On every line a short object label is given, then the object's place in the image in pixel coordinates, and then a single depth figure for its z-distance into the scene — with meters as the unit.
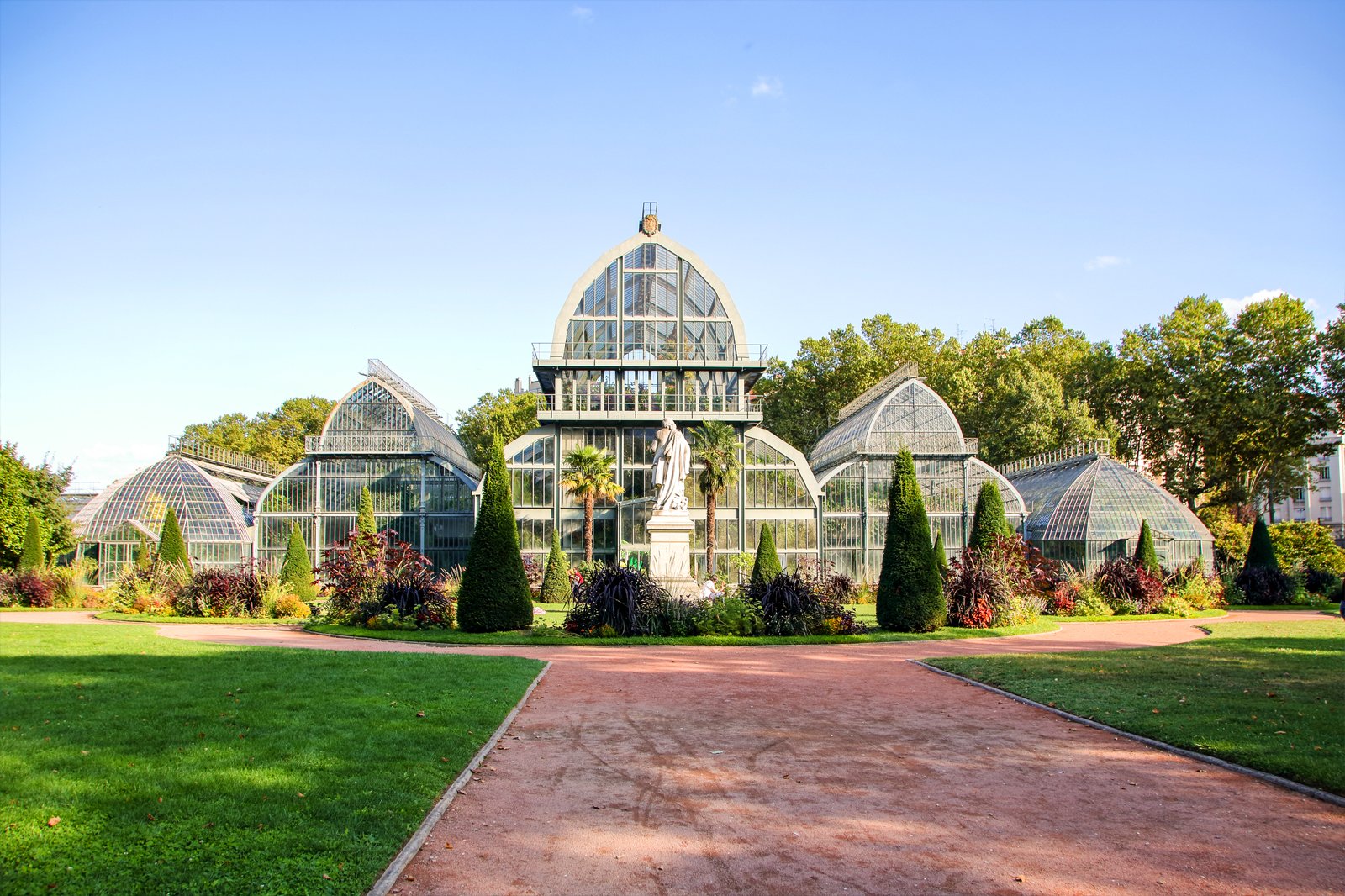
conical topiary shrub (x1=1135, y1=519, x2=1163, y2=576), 32.53
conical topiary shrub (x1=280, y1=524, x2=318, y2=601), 31.48
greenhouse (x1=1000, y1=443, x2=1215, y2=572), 39.69
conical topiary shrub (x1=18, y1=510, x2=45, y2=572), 33.94
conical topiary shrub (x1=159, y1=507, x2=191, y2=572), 32.41
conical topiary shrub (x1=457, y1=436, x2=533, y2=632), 21.78
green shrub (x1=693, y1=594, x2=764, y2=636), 21.44
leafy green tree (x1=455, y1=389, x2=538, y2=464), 59.75
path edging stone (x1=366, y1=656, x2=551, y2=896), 5.61
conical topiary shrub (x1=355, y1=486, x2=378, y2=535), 31.17
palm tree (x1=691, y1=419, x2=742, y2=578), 36.56
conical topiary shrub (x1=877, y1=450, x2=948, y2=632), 22.72
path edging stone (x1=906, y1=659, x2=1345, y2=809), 7.88
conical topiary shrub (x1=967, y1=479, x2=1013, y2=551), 28.02
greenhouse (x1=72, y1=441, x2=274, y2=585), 41.94
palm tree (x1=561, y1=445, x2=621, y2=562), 37.78
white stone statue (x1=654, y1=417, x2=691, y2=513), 25.92
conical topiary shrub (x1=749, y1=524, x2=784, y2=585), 31.19
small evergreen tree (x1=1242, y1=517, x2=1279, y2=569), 36.34
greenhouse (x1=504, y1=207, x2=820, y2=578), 41.50
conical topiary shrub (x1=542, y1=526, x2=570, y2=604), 31.58
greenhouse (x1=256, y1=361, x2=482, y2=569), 42.53
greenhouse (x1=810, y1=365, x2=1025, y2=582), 42.28
